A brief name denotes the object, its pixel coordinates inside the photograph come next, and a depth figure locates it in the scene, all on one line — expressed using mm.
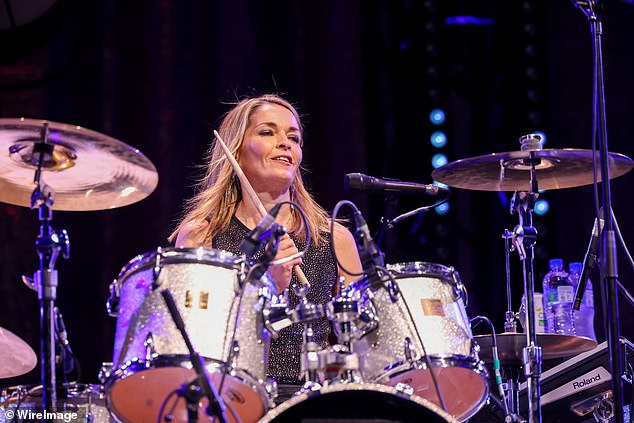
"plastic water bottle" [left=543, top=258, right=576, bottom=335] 8500
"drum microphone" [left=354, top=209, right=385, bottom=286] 5098
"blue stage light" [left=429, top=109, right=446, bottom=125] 9828
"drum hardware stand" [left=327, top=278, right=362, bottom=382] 5012
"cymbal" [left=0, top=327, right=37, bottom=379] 6523
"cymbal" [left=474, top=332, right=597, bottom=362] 6965
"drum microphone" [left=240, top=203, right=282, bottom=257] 4977
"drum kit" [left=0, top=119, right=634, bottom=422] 4773
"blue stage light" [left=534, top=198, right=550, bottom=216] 9859
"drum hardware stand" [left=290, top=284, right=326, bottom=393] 4840
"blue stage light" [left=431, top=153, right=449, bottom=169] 9750
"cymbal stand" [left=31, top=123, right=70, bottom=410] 4969
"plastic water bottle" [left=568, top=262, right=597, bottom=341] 8641
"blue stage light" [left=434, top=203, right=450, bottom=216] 9680
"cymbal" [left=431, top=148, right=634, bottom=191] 6797
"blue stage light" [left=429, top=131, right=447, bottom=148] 9805
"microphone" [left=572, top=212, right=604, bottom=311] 5937
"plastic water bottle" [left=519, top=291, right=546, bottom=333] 8568
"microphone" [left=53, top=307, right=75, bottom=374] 5344
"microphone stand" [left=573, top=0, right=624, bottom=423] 5285
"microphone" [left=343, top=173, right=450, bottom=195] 5504
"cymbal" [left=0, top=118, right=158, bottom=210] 5234
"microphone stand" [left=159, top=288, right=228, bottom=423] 4559
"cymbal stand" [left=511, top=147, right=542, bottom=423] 6406
